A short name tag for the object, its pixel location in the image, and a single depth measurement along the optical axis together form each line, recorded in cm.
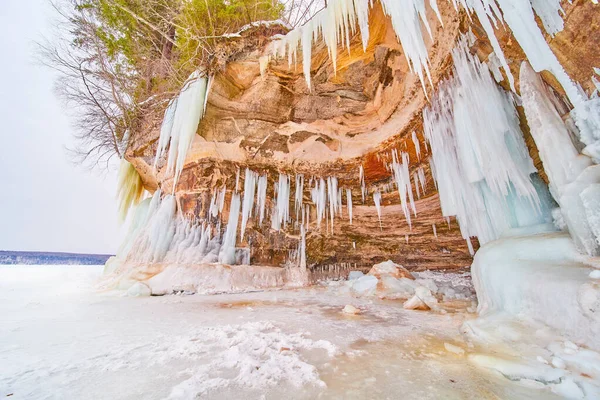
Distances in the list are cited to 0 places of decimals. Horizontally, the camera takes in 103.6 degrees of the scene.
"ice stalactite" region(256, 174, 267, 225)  662
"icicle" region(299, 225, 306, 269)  735
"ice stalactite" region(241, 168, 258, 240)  639
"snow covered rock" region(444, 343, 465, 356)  163
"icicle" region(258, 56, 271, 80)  495
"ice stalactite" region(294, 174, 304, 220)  669
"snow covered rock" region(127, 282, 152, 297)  459
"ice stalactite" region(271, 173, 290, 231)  673
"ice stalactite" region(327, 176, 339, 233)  661
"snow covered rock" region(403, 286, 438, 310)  331
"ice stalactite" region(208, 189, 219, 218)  636
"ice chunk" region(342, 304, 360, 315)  301
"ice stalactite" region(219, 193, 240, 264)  620
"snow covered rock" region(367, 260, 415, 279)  547
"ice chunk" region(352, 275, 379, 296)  490
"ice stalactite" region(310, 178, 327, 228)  671
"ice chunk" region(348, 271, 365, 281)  747
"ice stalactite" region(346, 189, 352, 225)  669
